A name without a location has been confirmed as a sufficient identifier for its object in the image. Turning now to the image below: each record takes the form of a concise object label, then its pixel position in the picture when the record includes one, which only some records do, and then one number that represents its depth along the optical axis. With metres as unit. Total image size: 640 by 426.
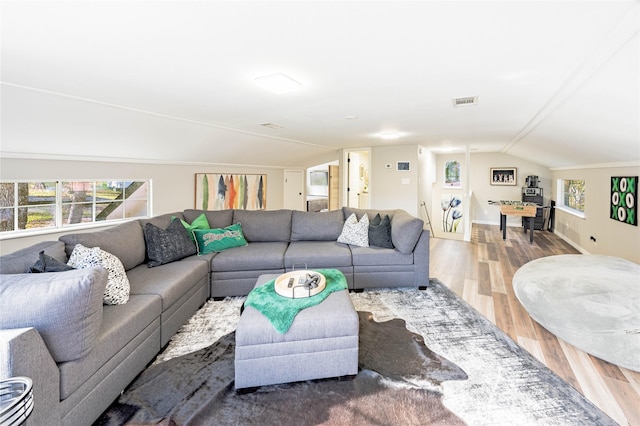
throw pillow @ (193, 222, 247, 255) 3.42
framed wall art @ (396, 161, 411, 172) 6.69
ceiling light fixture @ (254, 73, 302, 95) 2.43
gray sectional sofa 1.35
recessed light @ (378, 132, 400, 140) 5.17
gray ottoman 1.84
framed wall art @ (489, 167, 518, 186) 8.32
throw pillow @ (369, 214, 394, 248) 3.66
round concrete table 2.06
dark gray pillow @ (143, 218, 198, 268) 2.97
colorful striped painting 5.98
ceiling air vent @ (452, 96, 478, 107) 3.01
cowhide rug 1.64
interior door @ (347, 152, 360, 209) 7.53
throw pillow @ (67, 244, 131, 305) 2.03
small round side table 0.88
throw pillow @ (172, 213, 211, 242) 3.50
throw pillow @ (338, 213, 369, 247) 3.75
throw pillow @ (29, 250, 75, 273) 1.80
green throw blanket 1.89
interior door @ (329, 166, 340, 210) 9.95
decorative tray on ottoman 2.18
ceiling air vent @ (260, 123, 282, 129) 4.43
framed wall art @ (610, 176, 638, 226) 3.77
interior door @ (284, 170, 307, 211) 7.90
